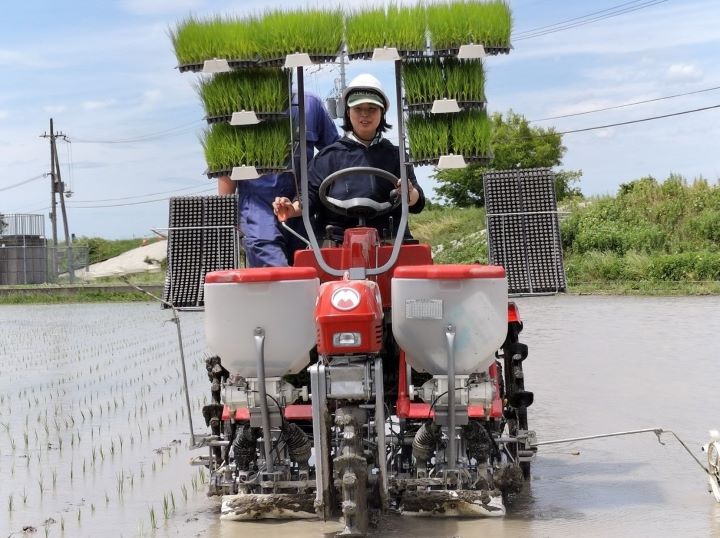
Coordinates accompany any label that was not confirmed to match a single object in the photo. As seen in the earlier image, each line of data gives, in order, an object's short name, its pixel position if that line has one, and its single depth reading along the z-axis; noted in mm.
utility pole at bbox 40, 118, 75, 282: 53166
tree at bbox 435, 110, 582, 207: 42375
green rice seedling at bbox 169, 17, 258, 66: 6289
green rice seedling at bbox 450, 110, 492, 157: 6270
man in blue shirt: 7773
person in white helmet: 6520
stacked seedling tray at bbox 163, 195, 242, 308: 7445
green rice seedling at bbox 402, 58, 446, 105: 6230
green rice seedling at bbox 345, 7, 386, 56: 6070
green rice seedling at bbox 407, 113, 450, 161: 6238
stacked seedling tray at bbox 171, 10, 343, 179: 6203
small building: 45562
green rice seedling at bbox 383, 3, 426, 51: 6082
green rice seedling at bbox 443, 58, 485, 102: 6258
